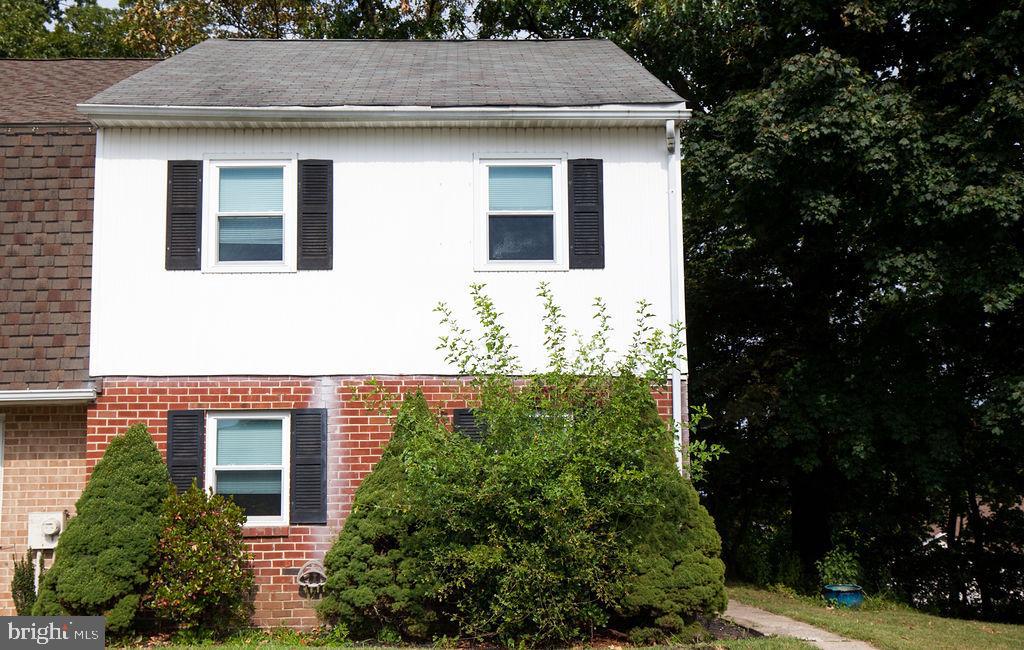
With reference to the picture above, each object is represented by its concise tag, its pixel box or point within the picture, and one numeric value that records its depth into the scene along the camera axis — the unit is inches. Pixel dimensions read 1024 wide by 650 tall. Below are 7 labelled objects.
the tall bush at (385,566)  378.6
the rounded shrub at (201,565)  382.0
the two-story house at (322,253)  422.3
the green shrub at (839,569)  596.1
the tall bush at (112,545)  374.0
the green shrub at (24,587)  403.5
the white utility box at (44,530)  416.2
